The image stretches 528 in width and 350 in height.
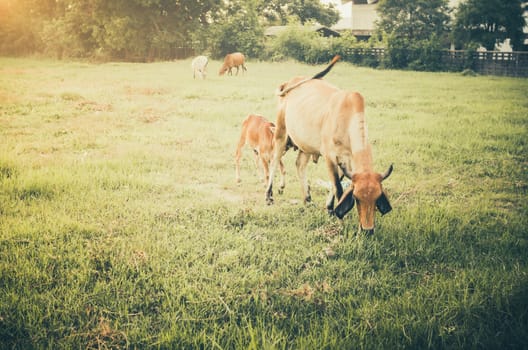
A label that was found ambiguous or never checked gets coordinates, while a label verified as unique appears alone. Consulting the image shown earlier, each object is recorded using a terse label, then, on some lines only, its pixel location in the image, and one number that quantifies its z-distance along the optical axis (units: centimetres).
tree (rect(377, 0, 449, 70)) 2739
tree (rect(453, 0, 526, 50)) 2245
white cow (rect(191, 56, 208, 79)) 1986
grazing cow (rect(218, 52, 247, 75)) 2273
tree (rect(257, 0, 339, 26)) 4859
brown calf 572
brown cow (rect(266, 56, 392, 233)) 358
